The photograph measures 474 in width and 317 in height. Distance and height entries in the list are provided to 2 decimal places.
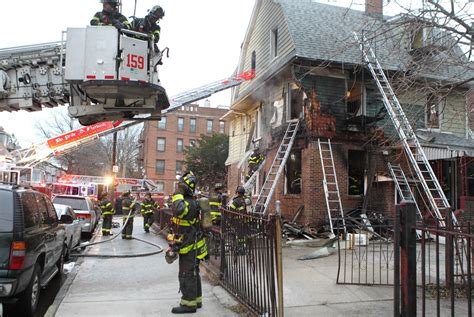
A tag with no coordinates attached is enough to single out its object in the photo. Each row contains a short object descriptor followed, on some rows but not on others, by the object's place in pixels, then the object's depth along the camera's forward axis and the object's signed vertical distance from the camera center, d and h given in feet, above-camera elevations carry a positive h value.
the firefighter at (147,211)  50.64 -3.21
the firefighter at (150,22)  22.72 +8.63
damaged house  43.11 +6.05
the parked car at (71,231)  30.86 -3.84
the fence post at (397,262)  10.89 -1.87
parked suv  15.42 -2.62
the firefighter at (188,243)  17.19 -2.41
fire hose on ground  31.06 -5.26
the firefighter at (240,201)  31.37 -1.09
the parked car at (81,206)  43.92 -2.48
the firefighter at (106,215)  45.32 -3.43
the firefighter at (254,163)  47.83 +2.69
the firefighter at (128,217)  42.34 -3.34
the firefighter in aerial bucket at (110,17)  22.20 +8.70
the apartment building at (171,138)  171.73 +19.05
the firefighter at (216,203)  30.30 -1.34
